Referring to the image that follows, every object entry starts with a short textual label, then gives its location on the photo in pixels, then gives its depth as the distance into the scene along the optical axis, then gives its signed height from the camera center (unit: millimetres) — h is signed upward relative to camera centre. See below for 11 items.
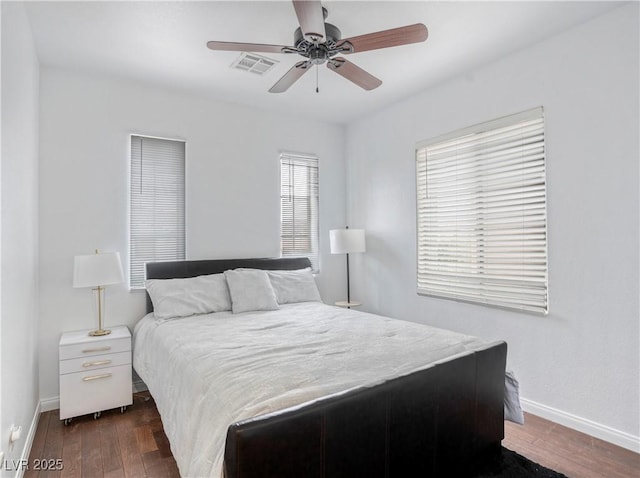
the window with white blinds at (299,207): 4301 +391
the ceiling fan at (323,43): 1852 +1112
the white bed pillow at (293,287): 3664 -473
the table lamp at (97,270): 2814 -232
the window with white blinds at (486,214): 2826 +218
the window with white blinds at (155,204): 3402 +349
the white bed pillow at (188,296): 3045 -478
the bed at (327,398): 1373 -690
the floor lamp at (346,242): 4133 -24
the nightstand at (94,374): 2701 -1001
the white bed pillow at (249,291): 3270 -461
